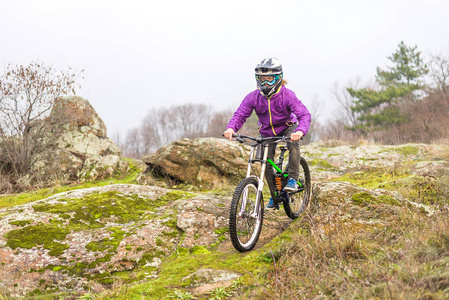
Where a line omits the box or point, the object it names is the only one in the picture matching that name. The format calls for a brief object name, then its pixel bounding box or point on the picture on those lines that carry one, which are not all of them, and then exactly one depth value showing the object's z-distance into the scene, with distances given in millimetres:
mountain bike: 3838
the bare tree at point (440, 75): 31270
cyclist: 4426
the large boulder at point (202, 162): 9742
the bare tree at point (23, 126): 11398
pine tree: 33812
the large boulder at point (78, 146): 11930
